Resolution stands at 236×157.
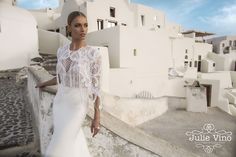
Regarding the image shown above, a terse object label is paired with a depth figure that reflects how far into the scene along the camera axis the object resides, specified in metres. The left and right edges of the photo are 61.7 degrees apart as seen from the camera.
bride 1.81
